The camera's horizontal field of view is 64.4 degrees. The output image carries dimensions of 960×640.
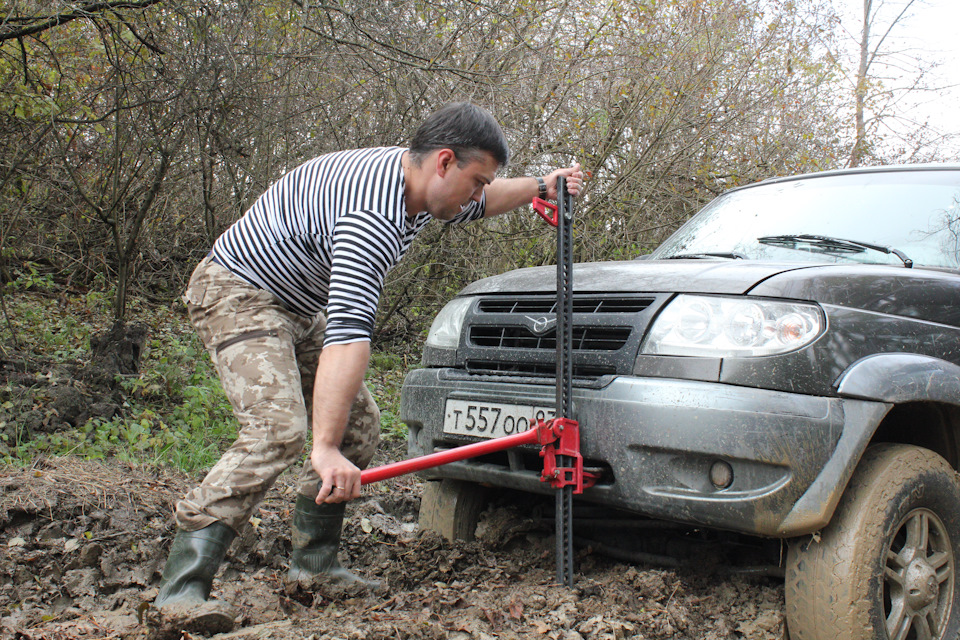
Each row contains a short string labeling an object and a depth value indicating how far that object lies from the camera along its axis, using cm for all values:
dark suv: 213
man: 212
